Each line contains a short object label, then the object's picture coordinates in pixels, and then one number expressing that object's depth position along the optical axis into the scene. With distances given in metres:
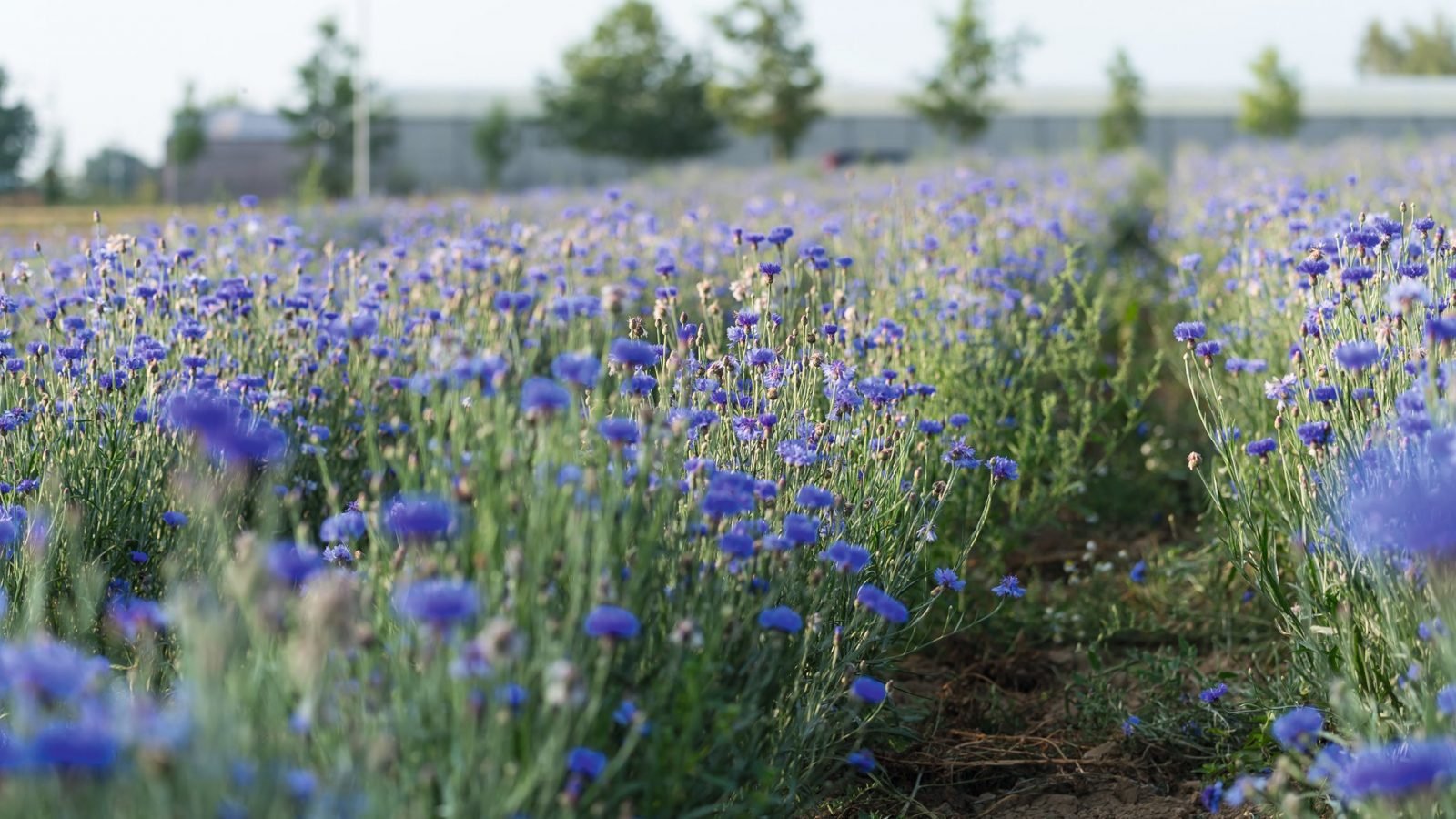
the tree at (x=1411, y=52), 67.62
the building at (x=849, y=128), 40.53
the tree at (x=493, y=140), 36.25
